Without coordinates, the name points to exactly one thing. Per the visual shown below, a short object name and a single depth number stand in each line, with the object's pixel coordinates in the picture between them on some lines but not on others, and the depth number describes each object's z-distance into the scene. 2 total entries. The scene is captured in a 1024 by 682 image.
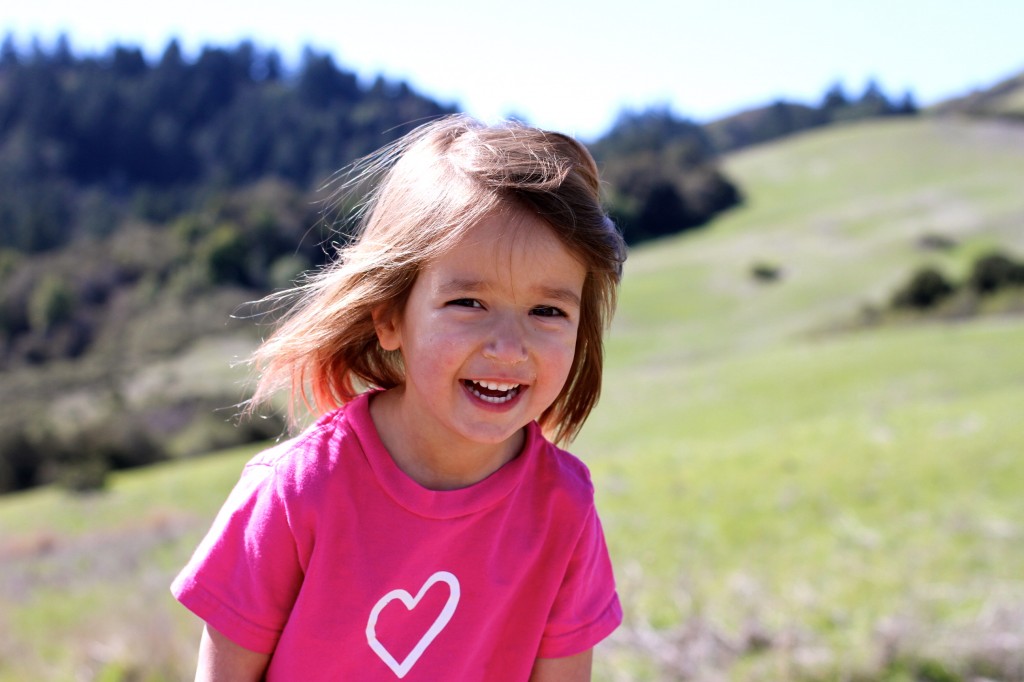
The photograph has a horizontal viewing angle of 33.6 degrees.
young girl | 0.93
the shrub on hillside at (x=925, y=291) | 23.22
